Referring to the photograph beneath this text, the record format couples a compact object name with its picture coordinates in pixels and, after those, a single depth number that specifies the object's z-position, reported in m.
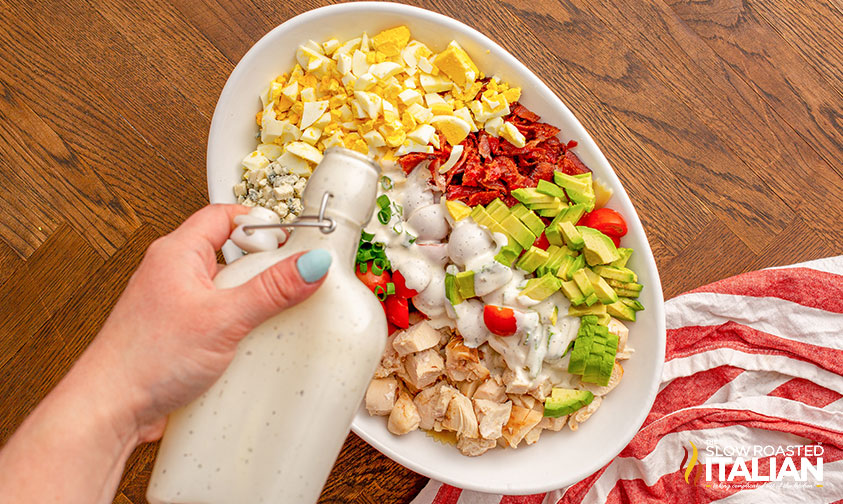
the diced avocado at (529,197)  0.64
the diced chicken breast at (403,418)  0.64
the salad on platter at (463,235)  0.63
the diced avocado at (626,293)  0.65
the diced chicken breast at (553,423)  0.66
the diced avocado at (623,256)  0.65
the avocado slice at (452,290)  0.63
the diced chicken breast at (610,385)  0.65
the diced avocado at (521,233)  0.63
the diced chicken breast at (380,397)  0.65
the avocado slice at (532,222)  0.63
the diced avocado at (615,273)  0.64
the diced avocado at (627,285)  0.65
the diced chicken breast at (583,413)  0.66
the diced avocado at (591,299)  0.63
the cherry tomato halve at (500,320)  0.62
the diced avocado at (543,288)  0.62
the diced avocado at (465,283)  0.62
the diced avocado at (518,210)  0.64
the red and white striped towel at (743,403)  0.71
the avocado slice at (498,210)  0.64
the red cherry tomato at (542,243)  0.65
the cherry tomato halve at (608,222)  0.65
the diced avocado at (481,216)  0.63
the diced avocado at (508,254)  0.63
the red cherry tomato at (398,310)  0.64
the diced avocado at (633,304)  0.65
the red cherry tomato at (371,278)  0.63
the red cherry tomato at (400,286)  0.63
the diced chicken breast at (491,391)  0.65
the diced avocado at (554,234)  0.64
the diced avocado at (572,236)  0.63
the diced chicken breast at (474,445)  0.65
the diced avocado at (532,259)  0.63
